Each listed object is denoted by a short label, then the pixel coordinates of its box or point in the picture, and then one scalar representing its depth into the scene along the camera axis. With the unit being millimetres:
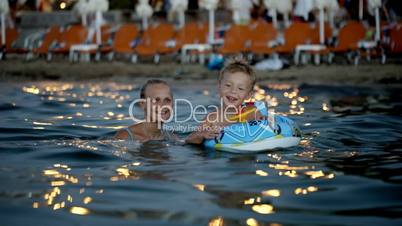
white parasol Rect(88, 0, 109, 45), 18094
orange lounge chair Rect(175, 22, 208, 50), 17666
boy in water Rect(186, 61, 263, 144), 6148
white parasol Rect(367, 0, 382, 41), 15263
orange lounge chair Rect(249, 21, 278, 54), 16547
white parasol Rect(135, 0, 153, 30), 19078
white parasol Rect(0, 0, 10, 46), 18173
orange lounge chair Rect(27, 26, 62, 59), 18938
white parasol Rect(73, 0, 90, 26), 18391
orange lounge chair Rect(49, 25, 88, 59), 18734
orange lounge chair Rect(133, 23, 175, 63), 17745
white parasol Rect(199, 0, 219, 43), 17219
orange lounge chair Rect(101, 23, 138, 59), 18062
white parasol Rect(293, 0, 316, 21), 16703
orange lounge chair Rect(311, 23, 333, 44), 16547
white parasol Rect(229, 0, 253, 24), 18359
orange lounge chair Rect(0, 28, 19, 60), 18875
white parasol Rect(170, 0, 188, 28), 18375
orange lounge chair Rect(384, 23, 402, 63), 15477
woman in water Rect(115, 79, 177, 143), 6477
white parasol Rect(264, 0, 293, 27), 17094
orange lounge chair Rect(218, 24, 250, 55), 16672
